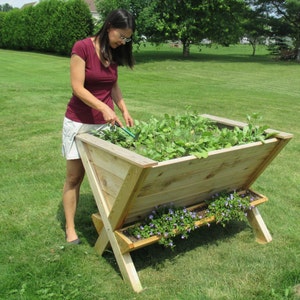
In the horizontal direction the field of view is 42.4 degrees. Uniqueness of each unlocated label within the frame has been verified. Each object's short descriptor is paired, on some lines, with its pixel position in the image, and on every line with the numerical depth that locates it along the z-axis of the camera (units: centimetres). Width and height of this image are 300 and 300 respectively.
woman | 274
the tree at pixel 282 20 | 2577
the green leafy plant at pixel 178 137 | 267
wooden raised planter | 248
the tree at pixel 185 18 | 2120
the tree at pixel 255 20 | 2598
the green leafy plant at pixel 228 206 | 311
